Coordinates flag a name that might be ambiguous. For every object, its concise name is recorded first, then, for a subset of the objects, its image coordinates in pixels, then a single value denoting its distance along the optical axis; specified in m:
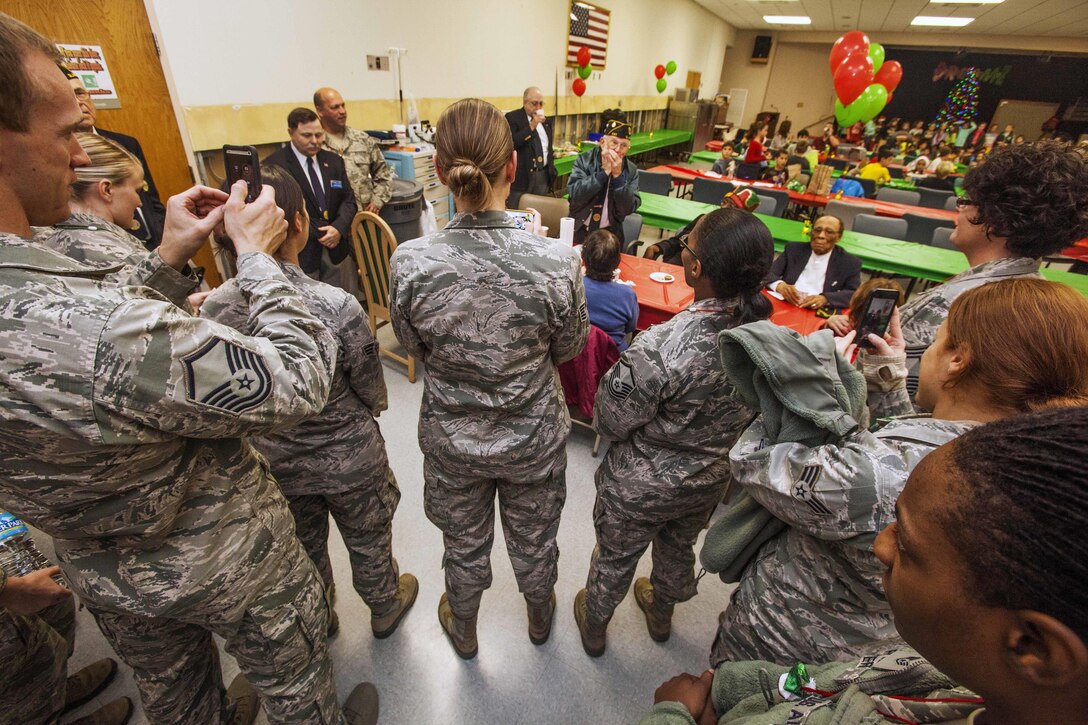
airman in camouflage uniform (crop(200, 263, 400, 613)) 1.18
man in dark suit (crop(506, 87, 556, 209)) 4.37
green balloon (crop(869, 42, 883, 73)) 6.33
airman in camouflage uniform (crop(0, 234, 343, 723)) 0.57
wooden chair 2.70
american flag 6.66
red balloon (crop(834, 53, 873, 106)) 5.79
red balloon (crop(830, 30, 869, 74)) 5.85
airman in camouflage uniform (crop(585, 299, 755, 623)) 1.16
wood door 2.56
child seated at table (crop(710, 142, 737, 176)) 6.44
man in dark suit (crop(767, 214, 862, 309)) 2.88
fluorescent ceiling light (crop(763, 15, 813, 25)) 10.41
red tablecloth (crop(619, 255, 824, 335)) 2.47
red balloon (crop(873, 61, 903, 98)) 6.51
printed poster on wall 2.67
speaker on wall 12.88
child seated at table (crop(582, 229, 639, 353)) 2.31
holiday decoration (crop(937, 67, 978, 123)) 11.10
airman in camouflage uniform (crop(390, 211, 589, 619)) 1.04
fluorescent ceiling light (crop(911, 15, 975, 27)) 8.84
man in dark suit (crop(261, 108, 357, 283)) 2.82
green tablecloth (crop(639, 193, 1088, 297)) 3.37
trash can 3.69
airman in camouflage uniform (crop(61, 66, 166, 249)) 2.47
